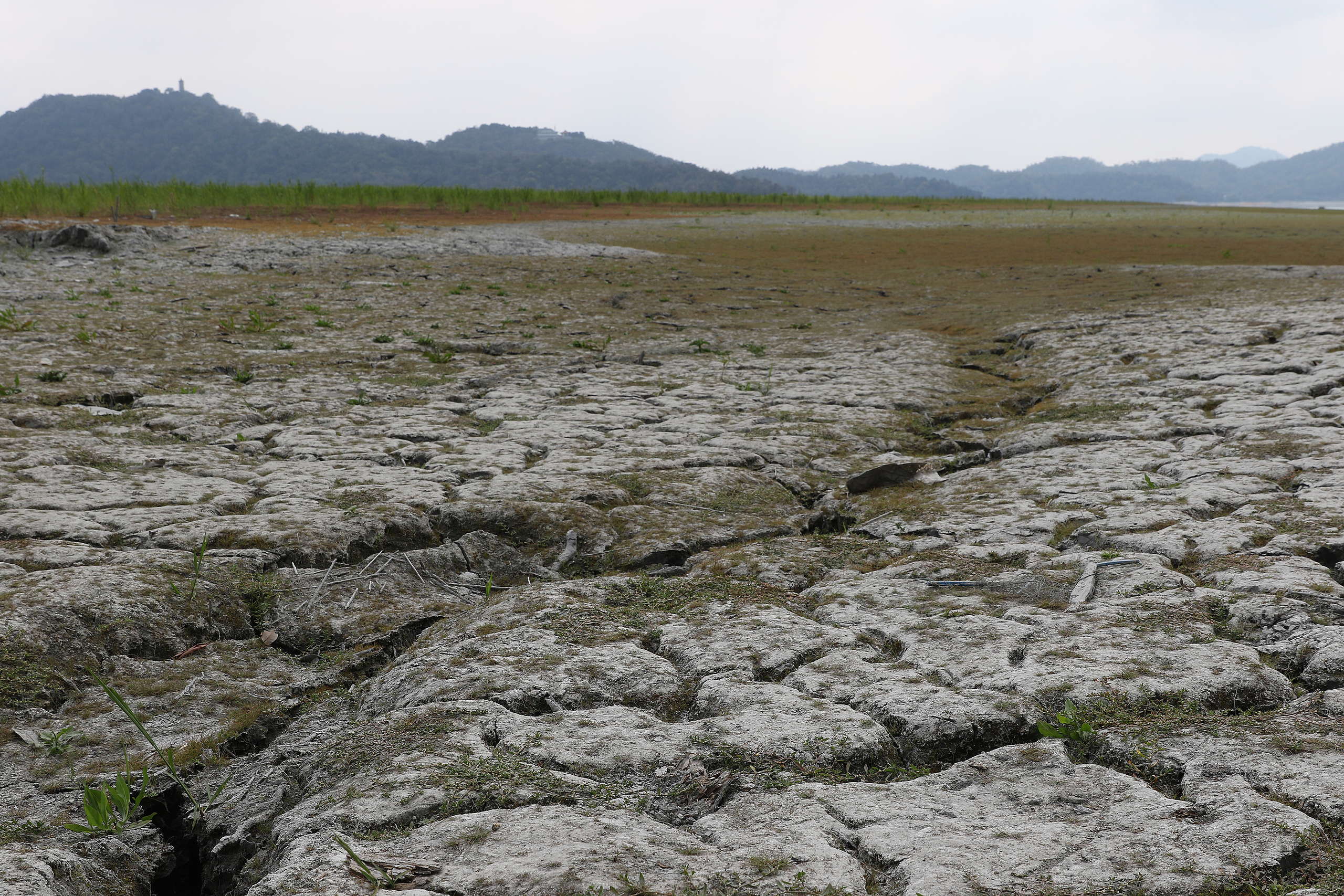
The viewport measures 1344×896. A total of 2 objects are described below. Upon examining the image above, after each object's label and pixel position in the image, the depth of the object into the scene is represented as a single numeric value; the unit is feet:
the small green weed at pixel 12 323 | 24.94
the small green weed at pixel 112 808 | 6.48
